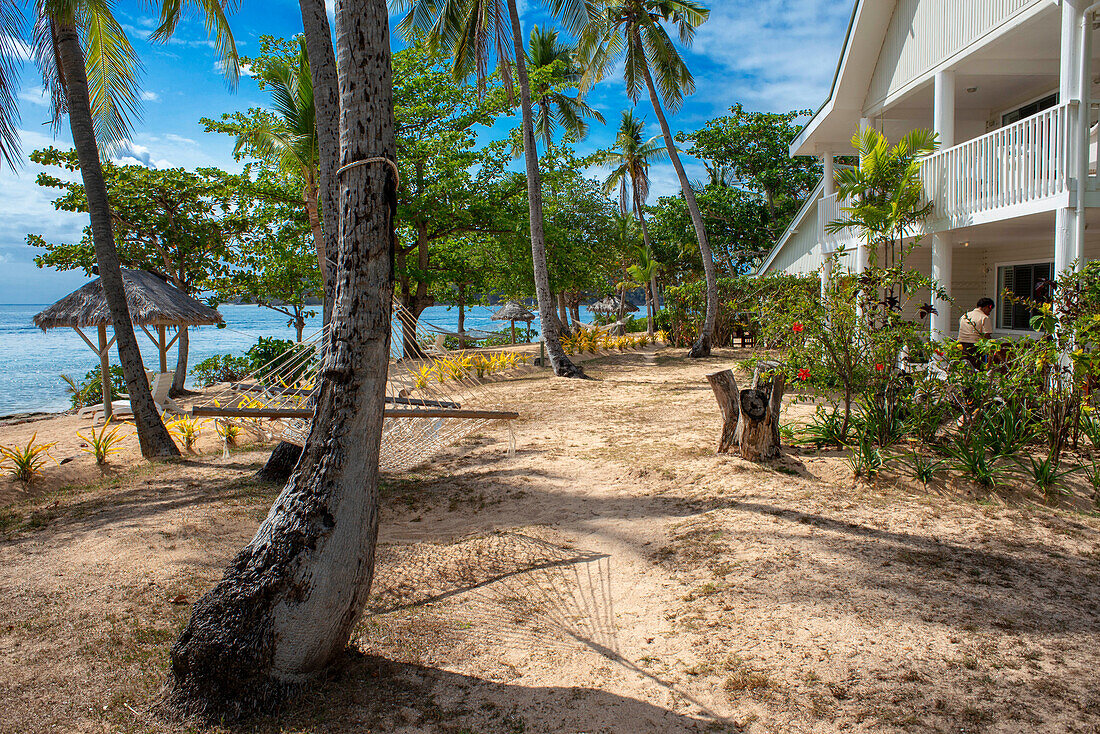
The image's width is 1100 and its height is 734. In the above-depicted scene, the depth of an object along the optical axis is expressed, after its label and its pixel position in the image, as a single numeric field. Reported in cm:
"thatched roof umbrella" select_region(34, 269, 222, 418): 933
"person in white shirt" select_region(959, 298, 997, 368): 464
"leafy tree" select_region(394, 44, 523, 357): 1317
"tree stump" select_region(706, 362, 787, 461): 491
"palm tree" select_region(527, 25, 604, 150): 2000
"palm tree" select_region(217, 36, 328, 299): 904
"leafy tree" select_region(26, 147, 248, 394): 1265
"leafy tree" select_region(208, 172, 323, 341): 1324
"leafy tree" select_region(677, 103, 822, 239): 2309
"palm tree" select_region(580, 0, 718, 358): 1333
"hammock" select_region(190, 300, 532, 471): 438
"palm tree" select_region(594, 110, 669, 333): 2292
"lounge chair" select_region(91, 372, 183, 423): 923
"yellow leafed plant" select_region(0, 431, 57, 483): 539
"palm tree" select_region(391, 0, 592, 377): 1103
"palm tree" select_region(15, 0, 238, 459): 581
